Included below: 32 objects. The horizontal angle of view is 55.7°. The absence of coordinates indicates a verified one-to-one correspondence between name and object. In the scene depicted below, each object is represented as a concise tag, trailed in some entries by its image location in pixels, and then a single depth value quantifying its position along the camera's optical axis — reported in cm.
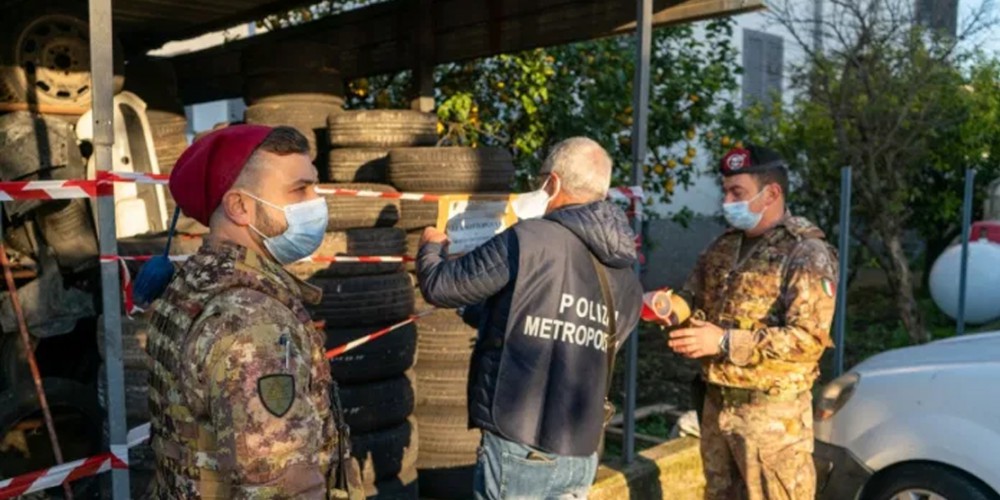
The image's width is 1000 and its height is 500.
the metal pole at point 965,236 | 840
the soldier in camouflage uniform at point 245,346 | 198
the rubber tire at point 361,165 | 628
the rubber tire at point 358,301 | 510
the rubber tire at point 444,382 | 567
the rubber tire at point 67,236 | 554
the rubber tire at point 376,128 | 629
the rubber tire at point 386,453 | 511
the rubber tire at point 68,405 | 493
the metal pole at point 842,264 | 654
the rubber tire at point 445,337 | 564
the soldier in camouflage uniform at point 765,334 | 373
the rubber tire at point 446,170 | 580
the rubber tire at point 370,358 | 510
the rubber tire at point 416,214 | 586
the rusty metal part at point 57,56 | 591
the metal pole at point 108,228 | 307
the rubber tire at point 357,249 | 506
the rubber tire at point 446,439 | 568
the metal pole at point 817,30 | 1083
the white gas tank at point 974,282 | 1124
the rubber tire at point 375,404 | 514
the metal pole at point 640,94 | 488
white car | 431
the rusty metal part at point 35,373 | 438
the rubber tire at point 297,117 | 695
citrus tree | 920
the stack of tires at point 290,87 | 702
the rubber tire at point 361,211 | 549
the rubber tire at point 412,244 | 576
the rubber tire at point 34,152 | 537
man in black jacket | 302
